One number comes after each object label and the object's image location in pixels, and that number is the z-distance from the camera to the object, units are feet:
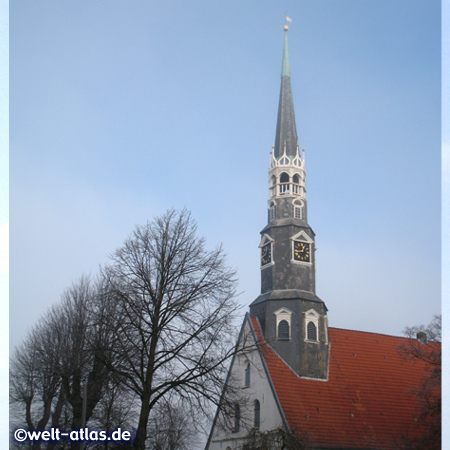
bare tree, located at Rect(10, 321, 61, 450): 102.83
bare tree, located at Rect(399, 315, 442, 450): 96.22
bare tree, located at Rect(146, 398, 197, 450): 72.69
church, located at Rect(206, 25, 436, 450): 120.26
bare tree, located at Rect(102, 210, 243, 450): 71.41
